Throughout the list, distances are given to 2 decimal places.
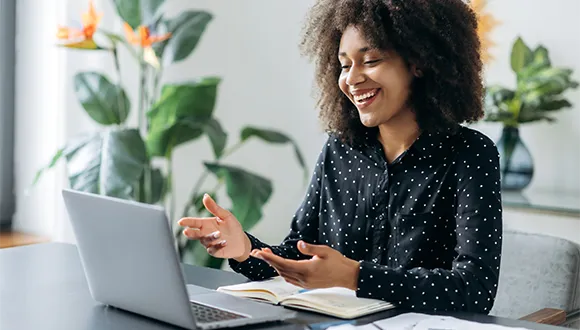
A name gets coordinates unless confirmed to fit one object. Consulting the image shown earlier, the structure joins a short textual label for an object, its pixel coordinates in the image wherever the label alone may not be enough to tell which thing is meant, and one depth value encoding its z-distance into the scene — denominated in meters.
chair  1.79
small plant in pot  2.51
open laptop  1.18
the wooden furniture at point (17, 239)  2.69
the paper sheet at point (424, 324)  1.24
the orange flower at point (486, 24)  2.65
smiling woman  1.49
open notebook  1.33
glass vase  2.57
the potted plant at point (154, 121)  2.52
